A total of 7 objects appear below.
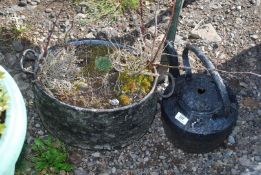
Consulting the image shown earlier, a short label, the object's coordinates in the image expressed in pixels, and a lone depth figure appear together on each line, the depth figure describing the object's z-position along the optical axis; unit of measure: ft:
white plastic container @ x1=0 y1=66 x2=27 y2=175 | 5.84
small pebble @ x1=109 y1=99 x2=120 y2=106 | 8.52
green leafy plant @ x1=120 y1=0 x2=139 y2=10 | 10.49
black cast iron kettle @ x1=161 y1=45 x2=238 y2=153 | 8.58
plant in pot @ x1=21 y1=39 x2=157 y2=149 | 8.41
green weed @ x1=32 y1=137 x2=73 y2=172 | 8.90
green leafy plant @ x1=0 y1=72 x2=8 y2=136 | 6.12
